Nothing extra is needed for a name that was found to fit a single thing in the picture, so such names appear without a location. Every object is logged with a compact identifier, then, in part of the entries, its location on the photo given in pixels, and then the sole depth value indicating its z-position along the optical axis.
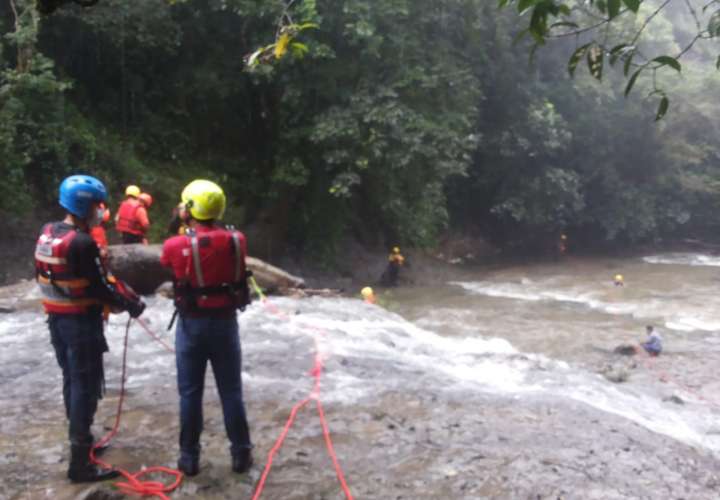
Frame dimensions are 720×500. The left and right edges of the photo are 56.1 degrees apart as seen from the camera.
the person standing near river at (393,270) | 19.11
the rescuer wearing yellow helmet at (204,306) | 3.66
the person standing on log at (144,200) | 10.50
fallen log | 9.78
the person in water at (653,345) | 11.57
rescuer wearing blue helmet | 3.62
